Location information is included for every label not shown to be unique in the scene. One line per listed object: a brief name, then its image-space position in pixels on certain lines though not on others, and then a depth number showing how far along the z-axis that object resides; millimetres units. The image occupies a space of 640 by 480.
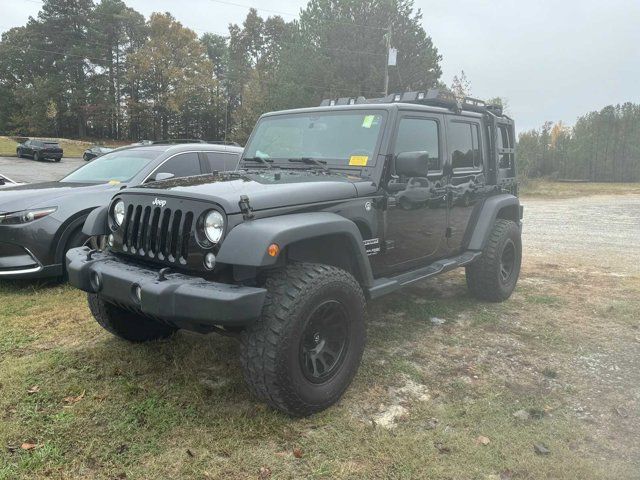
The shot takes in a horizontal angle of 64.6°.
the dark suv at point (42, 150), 31641
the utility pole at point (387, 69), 25727
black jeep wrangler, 2732
